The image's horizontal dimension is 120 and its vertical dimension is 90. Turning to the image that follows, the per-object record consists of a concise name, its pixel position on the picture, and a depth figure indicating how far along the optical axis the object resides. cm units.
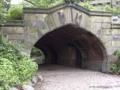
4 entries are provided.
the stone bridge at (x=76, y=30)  1607
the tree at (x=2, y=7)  1368
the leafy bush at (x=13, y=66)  944
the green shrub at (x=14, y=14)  1719
